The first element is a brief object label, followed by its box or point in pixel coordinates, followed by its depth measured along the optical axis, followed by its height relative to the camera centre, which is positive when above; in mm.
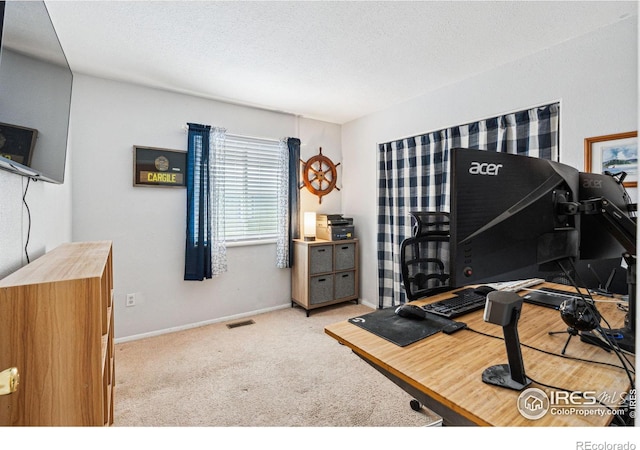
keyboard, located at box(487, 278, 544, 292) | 1620 -305
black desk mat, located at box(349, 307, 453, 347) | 1021 -355
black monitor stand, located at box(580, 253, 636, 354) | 939 -340
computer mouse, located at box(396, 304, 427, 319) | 1166 -324
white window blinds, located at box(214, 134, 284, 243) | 3369 +476
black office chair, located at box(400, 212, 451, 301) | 1832 -186
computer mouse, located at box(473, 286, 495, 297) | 1482 -300
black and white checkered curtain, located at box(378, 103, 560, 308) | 2328 +655
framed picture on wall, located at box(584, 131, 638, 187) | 1862 +488
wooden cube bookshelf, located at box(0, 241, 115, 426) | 792 -329
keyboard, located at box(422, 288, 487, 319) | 1221 -325
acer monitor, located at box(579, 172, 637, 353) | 902 +8
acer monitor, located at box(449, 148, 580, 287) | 729 +31
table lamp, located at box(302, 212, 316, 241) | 3674 +44
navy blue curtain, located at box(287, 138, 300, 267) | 3662 +509
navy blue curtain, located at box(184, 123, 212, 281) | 3053 +260
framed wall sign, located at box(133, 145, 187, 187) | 2850 +593
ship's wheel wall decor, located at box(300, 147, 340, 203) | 3812 +697
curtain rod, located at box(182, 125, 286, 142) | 3068 +1044
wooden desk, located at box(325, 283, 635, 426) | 662 -380
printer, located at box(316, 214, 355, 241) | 3652 +21
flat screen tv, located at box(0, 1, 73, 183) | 874 +474
